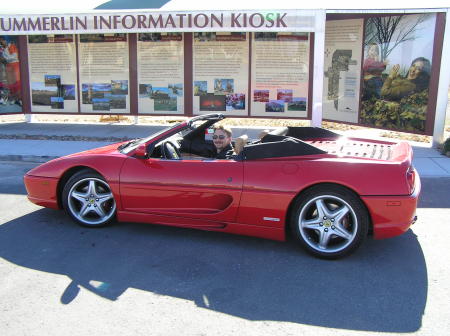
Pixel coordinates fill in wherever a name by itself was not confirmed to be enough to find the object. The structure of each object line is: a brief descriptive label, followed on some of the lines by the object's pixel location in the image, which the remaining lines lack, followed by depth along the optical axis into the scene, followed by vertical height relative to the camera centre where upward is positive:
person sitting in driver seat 5.44 -0.67
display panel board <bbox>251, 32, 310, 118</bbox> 12.04 +0.12
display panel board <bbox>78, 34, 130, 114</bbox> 12.84 +0.07
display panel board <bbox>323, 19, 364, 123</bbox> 11.84 +0.27
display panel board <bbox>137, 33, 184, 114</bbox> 12.49 +0.12
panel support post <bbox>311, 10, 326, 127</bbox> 10.77 +0.28
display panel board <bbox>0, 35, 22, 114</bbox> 13.19 -0.09
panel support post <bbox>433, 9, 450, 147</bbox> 9.76 -0.14
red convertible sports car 4.39 -1.05
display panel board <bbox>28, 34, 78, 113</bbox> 13.19 +0.06
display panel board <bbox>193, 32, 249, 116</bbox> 12.27 +0.11
